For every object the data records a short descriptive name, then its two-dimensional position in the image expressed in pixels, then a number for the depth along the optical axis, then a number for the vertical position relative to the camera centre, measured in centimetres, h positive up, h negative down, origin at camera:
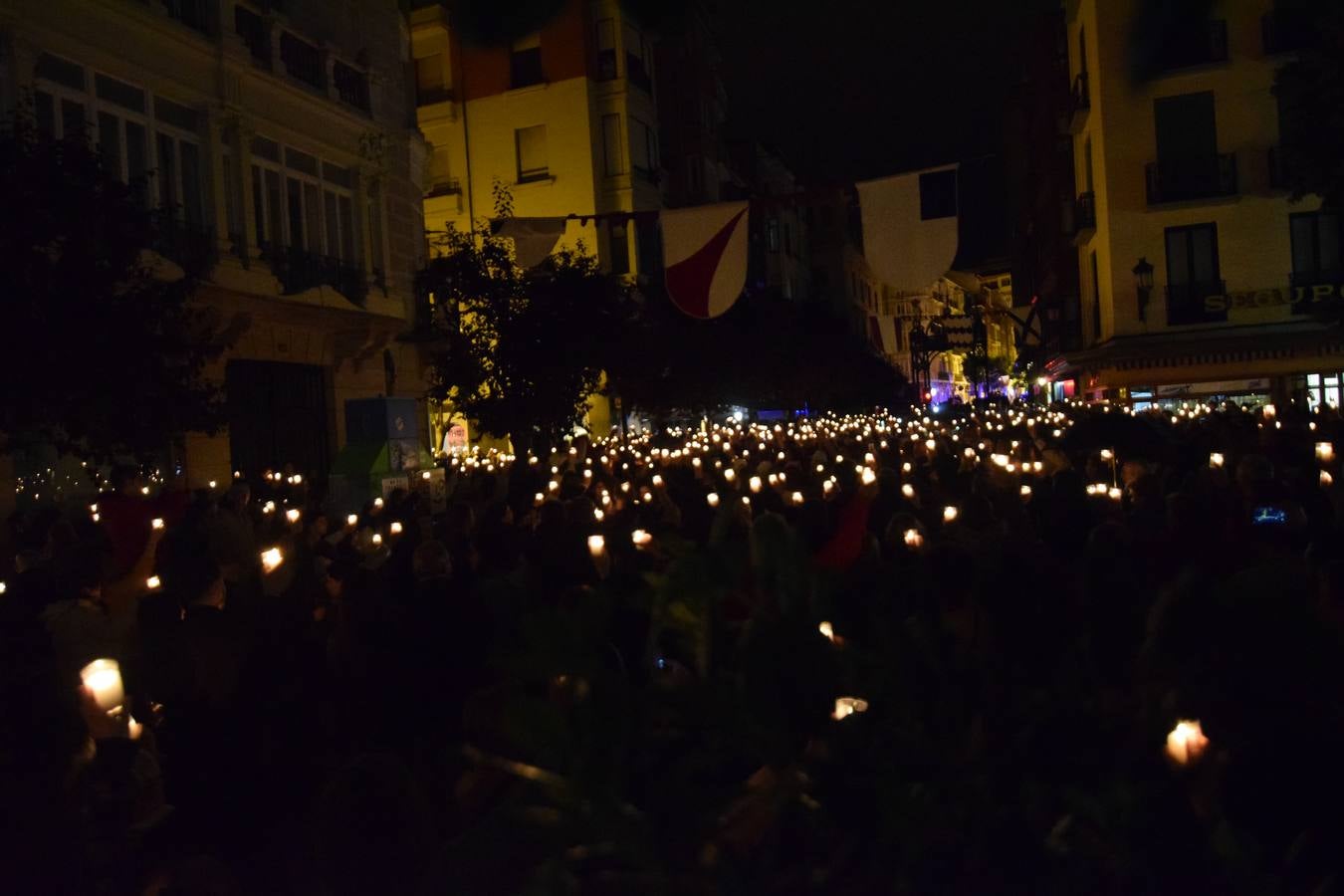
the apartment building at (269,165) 1642 +464
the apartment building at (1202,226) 2938 +418
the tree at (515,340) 2522 +191
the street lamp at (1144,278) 2862 +284
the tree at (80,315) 1093 +135
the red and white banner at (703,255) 1200 +167
